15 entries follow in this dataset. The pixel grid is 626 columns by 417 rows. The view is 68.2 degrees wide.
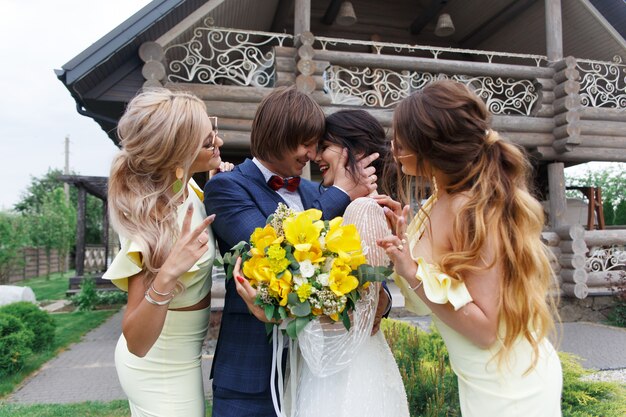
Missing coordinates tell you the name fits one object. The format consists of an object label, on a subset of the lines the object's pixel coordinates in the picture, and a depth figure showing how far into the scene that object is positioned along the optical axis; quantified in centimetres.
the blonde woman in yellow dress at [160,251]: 159
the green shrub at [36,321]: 670
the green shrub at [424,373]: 332
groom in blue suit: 168
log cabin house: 663
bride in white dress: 154
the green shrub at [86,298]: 1142
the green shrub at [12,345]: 580
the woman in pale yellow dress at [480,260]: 148
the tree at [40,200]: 3075
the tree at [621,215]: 1605
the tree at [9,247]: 1802
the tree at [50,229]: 2341
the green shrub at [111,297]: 1191
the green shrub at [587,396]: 317
